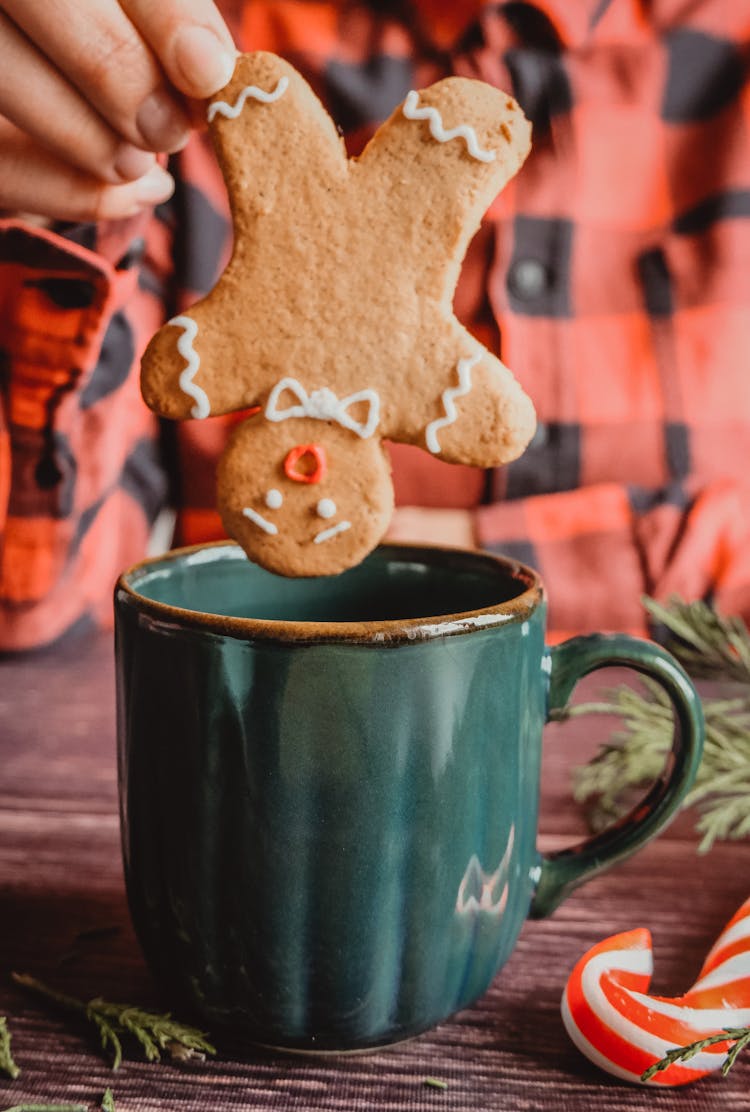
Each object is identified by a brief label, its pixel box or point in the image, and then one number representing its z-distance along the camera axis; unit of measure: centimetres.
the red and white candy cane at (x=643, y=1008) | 42
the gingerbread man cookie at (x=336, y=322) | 46
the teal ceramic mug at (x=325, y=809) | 41
